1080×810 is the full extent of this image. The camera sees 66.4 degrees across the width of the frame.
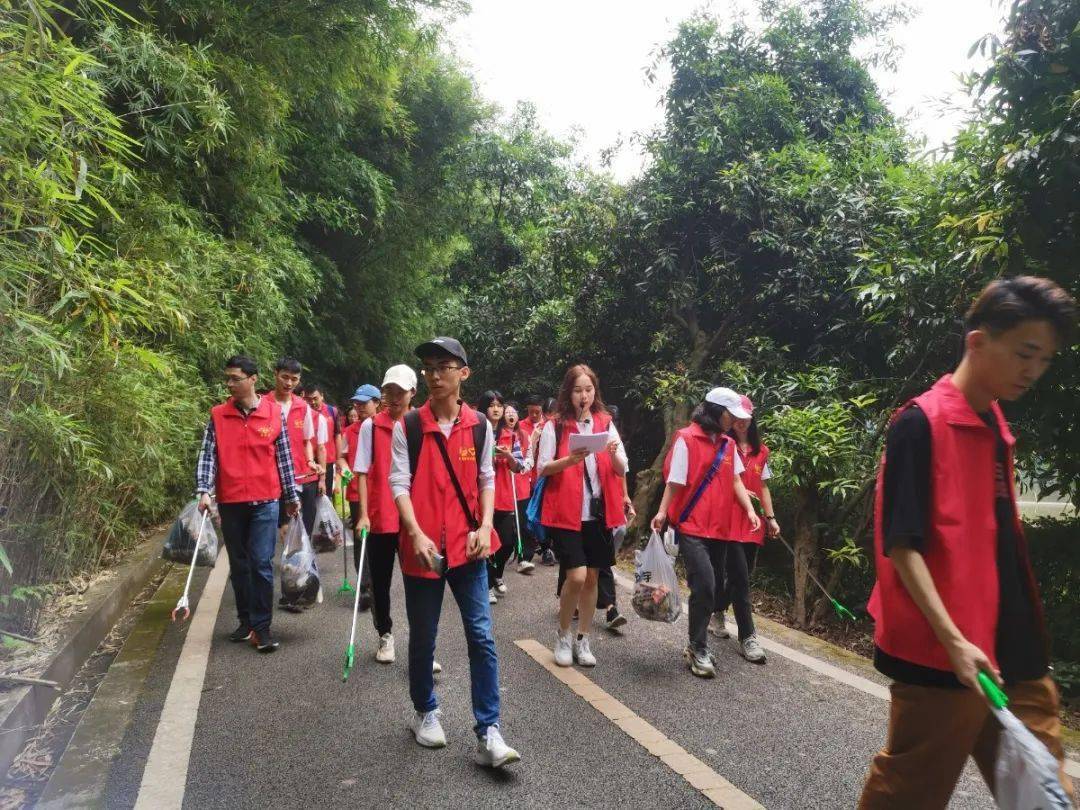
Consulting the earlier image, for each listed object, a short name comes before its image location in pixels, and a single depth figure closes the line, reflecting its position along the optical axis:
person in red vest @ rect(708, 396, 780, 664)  5.31
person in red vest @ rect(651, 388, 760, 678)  5.20
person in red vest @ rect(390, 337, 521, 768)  3.56
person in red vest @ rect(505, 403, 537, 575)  8.03
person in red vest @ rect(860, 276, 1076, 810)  2.10
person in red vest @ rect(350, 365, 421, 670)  5.11
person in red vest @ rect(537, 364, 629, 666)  5.04
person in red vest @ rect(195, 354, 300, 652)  5.42
